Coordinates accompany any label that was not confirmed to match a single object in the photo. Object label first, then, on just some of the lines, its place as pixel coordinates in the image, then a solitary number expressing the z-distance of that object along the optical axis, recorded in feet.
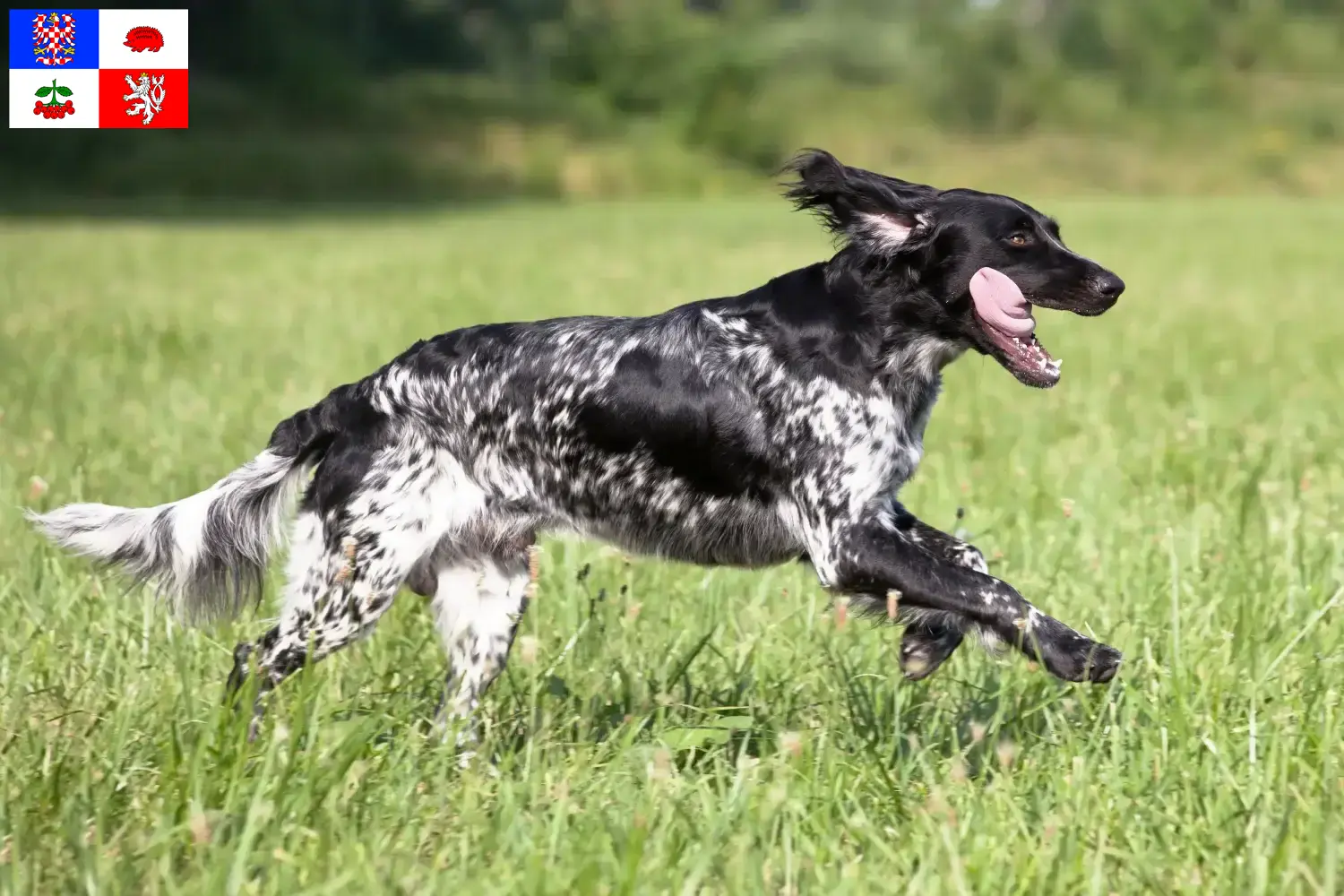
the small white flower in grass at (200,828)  17.16
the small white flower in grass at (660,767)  19.39
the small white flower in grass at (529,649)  21.43
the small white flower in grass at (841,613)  21.73
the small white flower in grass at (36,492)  38.16
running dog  24.71
